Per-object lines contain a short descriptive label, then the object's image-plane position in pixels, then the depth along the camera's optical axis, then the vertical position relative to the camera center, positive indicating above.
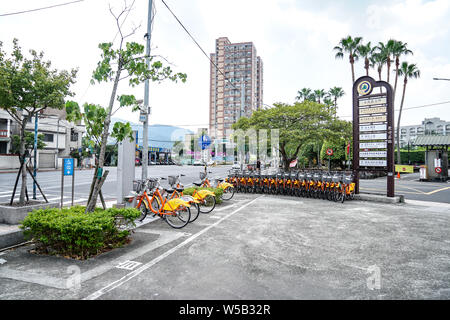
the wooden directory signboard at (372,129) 11.52 +1.68
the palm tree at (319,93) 45.65 +12.81
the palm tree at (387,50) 29.59 +13.55
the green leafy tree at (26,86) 6.39 +2.00
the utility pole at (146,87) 8.64 +2.62
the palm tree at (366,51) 29.98 +13.54
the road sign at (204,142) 14.22 +1.20
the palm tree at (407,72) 32.72 +12.01
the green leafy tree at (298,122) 13.91 +2.43
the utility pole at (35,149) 7.43 +0.38
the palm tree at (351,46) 30.28 +14.39
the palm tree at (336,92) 44.28 +12.63
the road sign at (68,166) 7.38 -0.10
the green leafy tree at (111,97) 5.16 +1.41
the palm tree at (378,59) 30.49 +12.79
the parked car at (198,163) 69.00 +0.04
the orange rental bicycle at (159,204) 6.57 -1.11
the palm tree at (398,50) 29.61 +13.53
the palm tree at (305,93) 47.90 +13.55
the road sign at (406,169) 31.94 -0.60
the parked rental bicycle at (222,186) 11.16 -1.00
